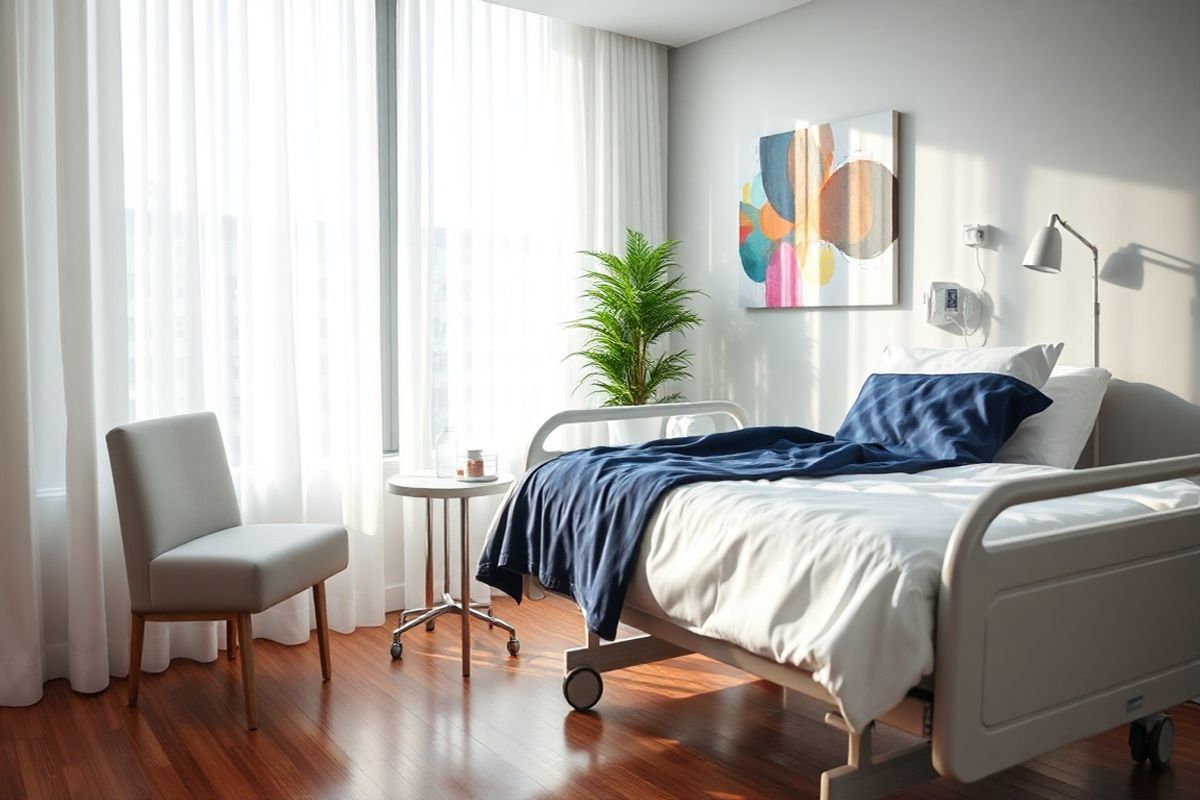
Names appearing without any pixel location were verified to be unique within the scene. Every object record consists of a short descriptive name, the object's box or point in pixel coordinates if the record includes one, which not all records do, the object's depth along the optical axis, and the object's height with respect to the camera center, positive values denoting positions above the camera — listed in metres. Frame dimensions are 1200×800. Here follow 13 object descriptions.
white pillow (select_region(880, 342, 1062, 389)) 3.24 +0.00
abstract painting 3.98 +0.61
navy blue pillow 3.03 -0.17
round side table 3.47 -0.68
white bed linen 1.86 -0.42
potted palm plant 4.45 +0.19
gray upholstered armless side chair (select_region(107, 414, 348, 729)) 2.91 -0.54
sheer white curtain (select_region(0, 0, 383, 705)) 3.18 +0.31
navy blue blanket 2.56 -0.29
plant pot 4.33 -0.29
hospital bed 1.87 -0.57
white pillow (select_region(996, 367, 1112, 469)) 3.12 -0.20
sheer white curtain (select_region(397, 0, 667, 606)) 4.16 +0.73
